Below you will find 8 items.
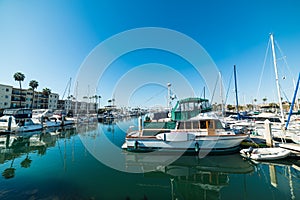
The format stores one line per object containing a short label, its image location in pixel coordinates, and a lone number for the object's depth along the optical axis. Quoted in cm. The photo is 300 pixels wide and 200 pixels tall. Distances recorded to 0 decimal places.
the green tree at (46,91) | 4453
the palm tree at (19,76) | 3481
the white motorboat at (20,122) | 1811
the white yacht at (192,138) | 924
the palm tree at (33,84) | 3788
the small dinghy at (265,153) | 782
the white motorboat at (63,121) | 2680
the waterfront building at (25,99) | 3326
